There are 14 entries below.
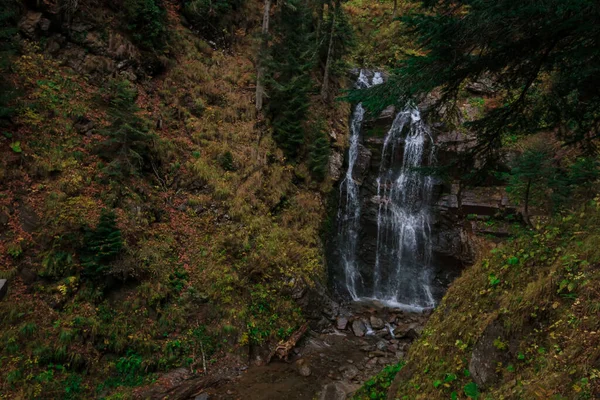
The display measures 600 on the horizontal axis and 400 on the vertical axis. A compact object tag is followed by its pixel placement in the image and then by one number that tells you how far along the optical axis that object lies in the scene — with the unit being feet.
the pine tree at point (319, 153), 52.85
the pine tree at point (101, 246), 28.76
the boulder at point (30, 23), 37.24
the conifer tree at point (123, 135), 35.01
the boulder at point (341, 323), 40.22
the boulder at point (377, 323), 41.34
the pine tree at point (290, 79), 52.80
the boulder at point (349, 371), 31.65
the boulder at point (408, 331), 39.09
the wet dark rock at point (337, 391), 28.37
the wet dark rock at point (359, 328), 39.45
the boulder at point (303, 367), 31.47
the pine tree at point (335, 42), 61.21
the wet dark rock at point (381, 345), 36.76
